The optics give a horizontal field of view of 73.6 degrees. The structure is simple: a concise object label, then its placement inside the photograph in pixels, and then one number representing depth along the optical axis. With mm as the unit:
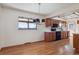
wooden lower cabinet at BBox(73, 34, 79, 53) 1282
